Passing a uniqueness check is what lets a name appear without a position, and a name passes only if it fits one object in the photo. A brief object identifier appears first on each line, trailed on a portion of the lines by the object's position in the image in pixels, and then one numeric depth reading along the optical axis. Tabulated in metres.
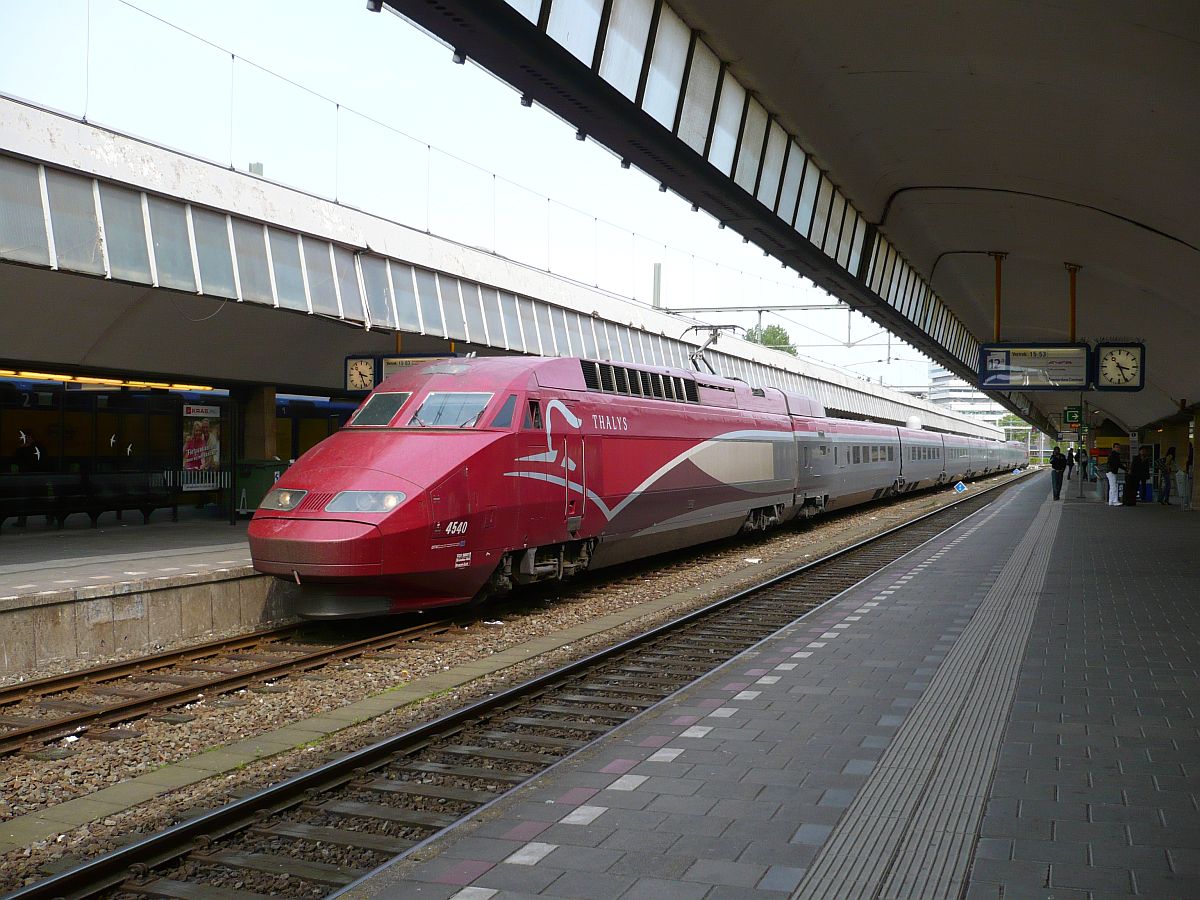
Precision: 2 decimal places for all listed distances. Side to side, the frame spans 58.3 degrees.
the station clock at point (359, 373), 18.33
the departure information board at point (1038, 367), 20.19
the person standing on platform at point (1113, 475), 35.48
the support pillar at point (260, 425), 22.33
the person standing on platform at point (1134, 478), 34.94
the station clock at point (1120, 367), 19.95
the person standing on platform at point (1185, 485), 33.81
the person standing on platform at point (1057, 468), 39.41
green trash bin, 20.31
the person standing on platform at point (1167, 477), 35.12
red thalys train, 10.62
